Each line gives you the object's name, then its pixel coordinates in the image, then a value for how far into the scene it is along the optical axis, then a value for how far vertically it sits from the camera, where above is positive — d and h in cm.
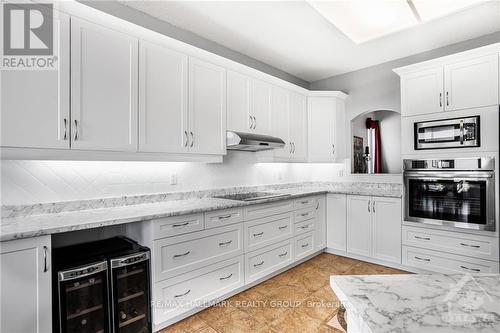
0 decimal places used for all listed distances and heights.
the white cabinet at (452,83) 280 +92
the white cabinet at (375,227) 339 -78
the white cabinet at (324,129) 420 +58
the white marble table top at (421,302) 59 -34
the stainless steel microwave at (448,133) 285 +36
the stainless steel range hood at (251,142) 295 +29
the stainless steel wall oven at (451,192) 277 -28
